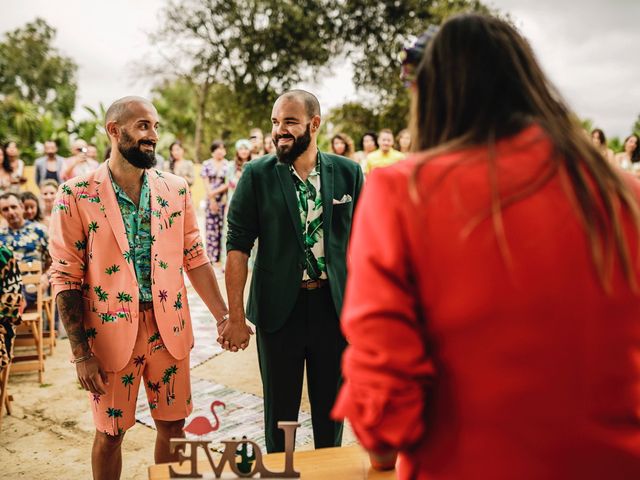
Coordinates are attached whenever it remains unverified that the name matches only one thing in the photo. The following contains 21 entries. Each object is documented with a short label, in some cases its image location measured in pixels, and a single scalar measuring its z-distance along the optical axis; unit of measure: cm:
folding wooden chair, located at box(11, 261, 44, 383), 516
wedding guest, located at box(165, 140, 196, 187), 1020
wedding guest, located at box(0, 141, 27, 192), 908
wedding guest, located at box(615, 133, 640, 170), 1055
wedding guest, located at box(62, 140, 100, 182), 947
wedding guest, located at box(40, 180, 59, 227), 670
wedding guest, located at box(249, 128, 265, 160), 988
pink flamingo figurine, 190
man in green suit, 284
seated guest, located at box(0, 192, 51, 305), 550
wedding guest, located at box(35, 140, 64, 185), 1021
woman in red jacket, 100
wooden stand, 202
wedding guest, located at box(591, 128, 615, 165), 1065
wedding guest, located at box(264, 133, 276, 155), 962
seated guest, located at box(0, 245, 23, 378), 327
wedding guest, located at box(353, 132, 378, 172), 1054
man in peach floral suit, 258
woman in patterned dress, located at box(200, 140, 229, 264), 972
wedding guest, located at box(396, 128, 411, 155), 1001
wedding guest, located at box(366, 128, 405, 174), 941
